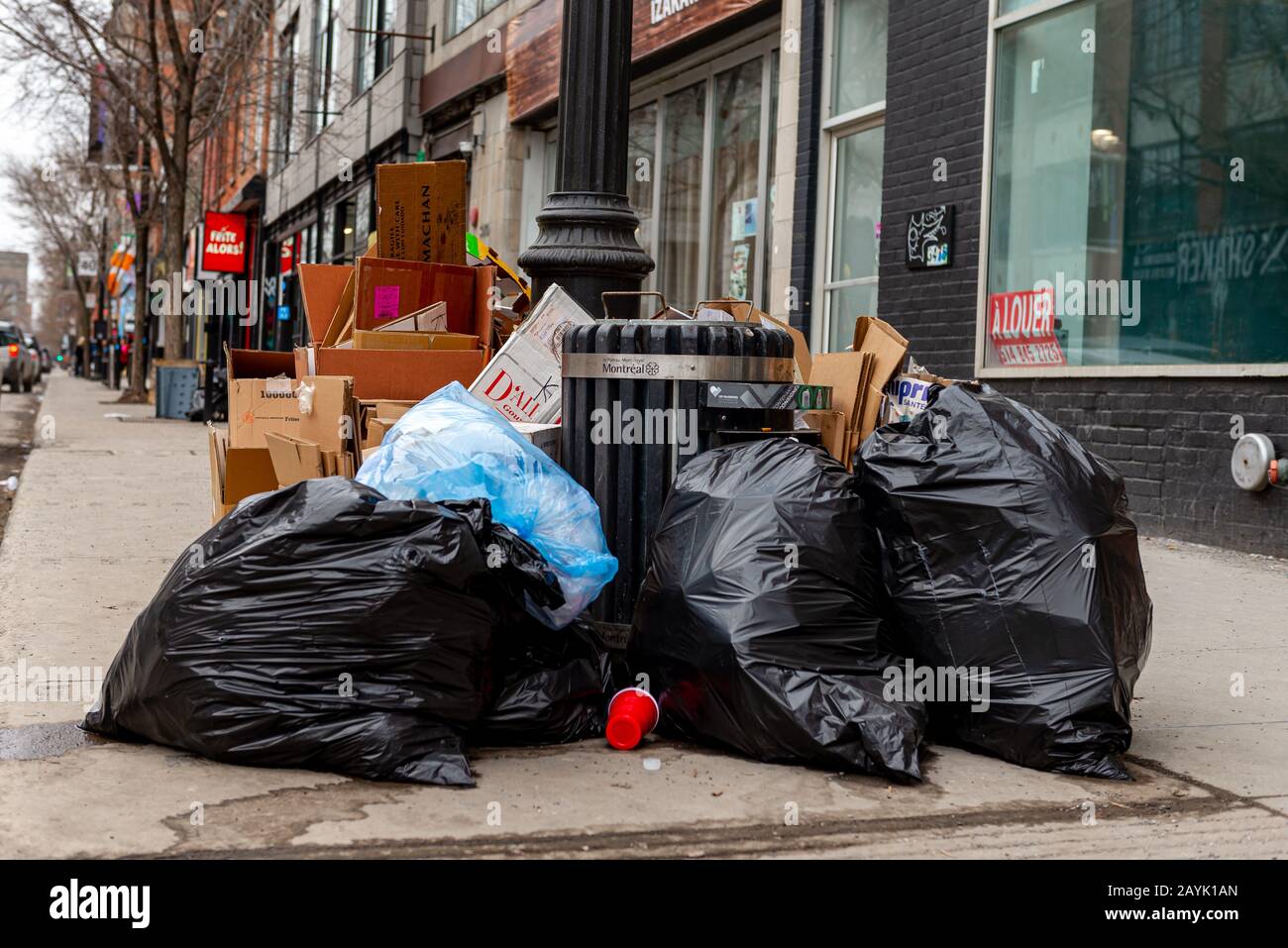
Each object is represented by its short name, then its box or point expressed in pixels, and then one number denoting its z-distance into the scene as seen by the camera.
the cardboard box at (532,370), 4.39
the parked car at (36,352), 42.36
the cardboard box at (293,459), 4.36
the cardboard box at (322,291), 5.37
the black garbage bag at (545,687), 3.37
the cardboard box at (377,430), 4.21
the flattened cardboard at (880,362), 4.32
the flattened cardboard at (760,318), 4.38
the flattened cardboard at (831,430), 4.34
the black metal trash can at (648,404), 3.76
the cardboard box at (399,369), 4.63
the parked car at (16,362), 30.77
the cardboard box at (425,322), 4.89
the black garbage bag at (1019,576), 3.22
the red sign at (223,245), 25.80
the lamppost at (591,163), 4.61
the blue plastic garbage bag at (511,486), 3.42
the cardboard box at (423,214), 5.16
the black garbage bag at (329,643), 3.04
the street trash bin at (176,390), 18.42
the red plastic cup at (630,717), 3.35
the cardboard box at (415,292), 4.87
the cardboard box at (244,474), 4.69
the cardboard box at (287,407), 4.36
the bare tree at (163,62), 19.34
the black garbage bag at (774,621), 3.17
